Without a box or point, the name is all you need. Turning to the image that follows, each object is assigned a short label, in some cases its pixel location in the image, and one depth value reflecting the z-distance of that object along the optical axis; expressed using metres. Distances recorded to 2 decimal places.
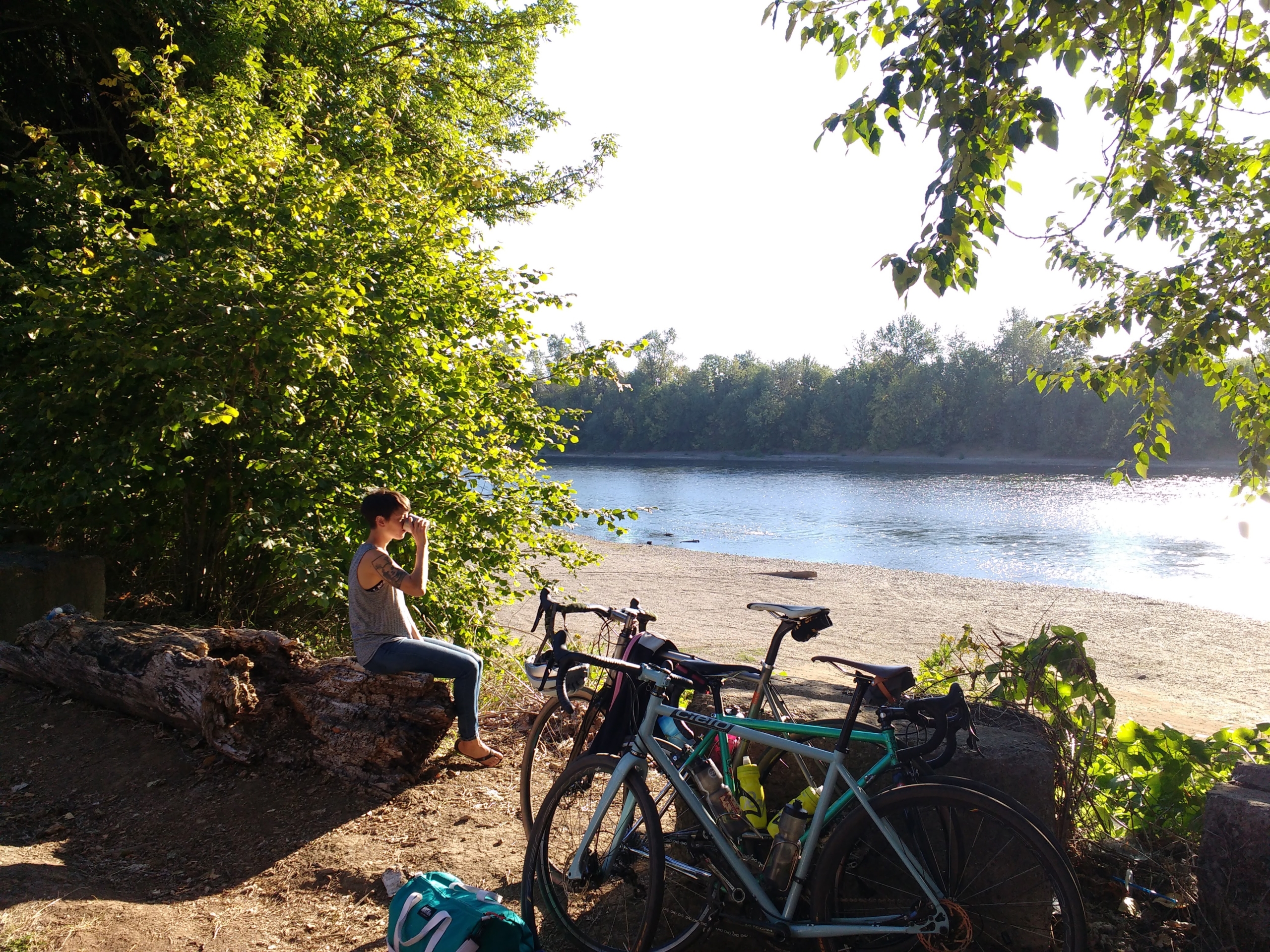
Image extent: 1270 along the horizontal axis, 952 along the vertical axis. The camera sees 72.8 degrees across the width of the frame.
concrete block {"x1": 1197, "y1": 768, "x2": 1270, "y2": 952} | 2.87
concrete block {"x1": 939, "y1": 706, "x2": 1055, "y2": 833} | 3.15
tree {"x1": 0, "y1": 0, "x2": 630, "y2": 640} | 5.34
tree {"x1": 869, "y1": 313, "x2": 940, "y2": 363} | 105.06
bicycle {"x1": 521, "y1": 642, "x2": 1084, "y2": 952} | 2.54
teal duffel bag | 2.77
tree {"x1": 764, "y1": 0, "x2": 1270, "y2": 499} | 3.41
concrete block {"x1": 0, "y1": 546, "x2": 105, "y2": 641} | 6.45
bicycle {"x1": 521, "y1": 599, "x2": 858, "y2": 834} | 3.02
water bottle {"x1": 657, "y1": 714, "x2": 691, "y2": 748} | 3.09
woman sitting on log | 4.60
